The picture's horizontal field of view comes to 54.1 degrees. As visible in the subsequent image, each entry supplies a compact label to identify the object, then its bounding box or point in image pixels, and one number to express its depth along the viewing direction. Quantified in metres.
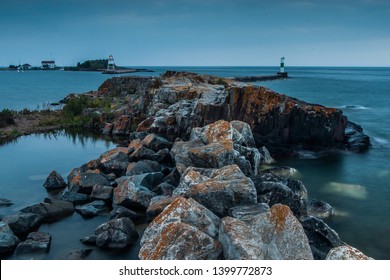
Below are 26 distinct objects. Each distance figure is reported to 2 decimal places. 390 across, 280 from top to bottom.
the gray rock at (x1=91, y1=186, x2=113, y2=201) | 15.90
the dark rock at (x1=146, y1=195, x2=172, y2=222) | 13.08
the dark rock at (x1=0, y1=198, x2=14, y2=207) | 15.56
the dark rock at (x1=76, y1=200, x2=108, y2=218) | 14.61
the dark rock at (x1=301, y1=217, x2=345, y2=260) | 11.08
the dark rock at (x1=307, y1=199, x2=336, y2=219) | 14.60
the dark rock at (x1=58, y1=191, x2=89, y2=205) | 15.76
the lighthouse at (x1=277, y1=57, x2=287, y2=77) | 133.15
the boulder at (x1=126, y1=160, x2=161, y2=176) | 17.83
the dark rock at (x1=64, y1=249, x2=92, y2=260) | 11.20
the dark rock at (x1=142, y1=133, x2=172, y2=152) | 22.52
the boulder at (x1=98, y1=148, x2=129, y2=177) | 19.11
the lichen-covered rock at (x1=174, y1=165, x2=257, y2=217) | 10.95
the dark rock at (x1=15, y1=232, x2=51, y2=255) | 11.45
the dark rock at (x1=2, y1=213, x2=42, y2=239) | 12.91
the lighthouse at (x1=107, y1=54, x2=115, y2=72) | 139.60
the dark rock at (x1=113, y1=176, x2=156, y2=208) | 14.71
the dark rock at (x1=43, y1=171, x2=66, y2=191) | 17.64
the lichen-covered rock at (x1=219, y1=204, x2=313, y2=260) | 8.13
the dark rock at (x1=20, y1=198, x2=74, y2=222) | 14.08
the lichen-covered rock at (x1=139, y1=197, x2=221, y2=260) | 8.44
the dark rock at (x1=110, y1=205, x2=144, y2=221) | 13.78
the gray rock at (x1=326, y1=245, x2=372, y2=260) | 7.21
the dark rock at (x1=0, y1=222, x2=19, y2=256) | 11.55
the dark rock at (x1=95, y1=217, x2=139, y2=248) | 11.89
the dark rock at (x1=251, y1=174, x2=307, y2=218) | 13.35
